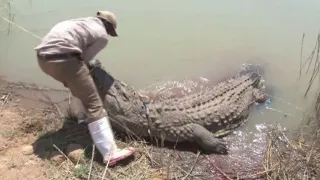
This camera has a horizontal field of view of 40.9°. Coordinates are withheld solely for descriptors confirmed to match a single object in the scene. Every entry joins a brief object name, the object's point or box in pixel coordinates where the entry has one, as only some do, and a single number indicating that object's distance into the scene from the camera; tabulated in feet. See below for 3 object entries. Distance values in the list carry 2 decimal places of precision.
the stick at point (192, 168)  13.01
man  12.31
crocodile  14.62
